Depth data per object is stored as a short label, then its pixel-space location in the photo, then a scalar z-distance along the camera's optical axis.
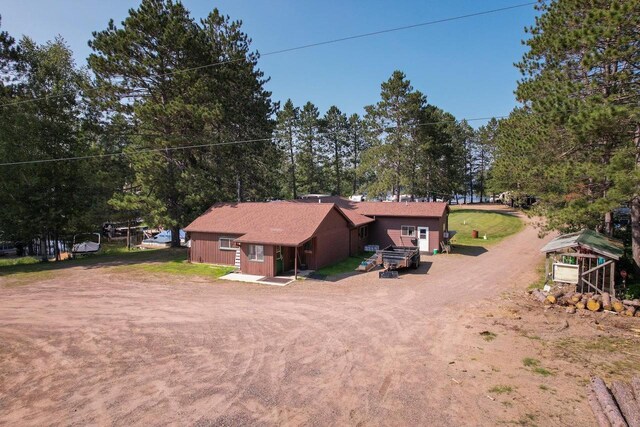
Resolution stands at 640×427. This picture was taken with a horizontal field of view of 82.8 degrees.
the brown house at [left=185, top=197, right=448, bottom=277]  22.09
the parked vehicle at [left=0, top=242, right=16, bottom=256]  38.41
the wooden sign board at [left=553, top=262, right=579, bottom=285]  16.52
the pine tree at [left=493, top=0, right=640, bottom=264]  13.68
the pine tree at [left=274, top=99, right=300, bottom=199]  56.09
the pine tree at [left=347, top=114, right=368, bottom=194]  63.16
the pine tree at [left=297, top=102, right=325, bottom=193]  56.66
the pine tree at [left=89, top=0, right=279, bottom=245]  27.19
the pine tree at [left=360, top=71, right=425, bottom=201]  44.69
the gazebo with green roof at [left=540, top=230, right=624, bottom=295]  15.73
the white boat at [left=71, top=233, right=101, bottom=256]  35.79
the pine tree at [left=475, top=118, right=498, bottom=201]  67.31
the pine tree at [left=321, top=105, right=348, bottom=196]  61.66
